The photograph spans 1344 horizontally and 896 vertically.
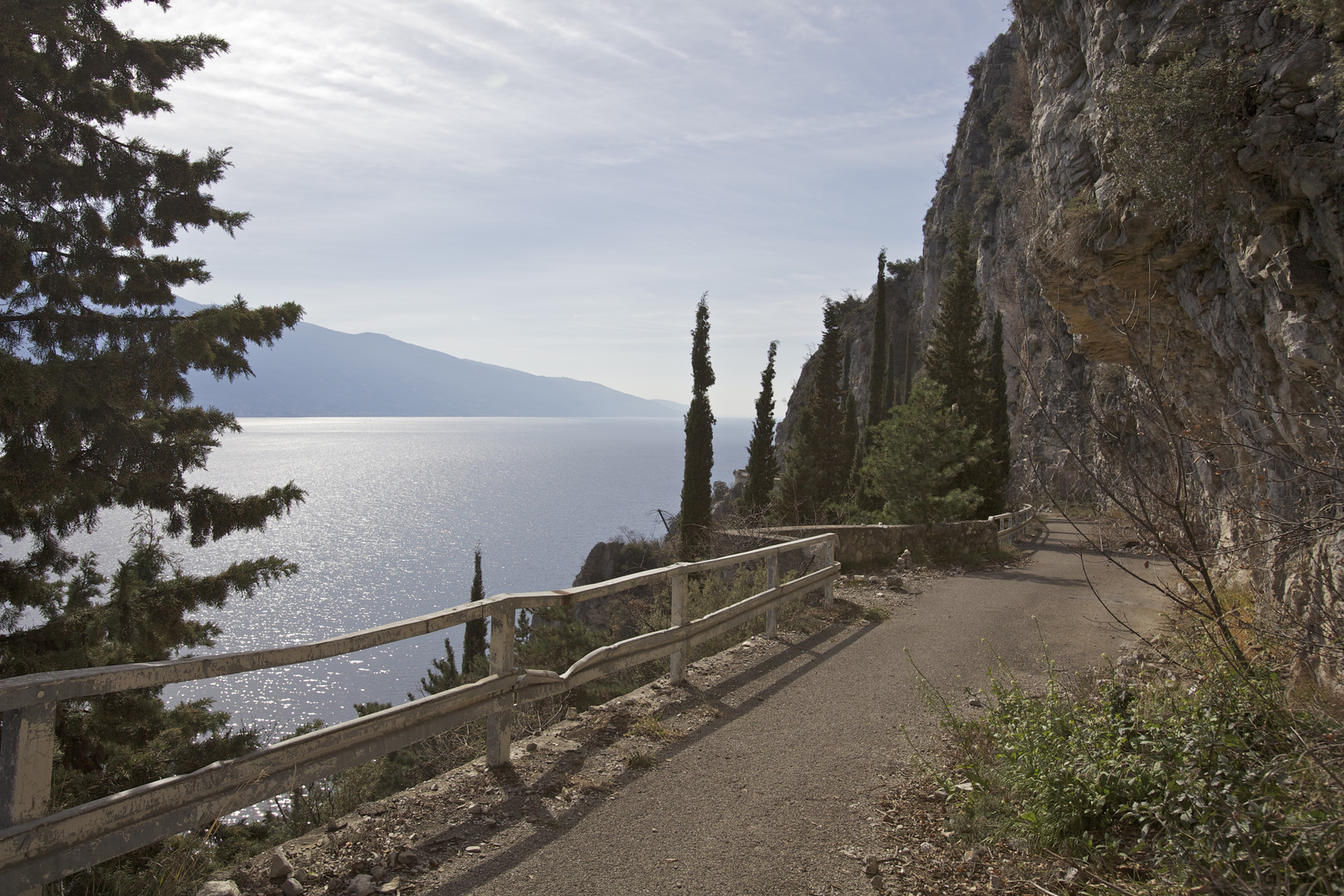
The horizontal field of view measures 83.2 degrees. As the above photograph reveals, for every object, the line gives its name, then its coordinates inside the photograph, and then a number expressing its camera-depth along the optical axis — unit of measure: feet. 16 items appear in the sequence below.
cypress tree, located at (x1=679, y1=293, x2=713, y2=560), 103.76
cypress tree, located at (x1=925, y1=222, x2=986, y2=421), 98.27
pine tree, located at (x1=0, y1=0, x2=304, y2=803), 27.55
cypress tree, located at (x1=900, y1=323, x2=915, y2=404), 196.70
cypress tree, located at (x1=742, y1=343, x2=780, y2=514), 122.31
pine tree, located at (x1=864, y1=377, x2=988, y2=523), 59.72
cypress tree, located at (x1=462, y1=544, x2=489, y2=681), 70.74
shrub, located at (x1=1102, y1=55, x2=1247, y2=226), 23.84
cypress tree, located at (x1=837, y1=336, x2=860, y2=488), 134.62
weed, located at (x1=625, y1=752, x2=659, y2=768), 16.47
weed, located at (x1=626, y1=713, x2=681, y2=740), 18.15
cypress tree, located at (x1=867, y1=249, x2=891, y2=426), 141.79
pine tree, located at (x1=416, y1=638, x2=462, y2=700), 68.49
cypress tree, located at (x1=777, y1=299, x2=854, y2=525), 119.44
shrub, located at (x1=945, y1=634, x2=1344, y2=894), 9.42
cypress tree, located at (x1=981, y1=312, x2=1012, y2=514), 89.25
